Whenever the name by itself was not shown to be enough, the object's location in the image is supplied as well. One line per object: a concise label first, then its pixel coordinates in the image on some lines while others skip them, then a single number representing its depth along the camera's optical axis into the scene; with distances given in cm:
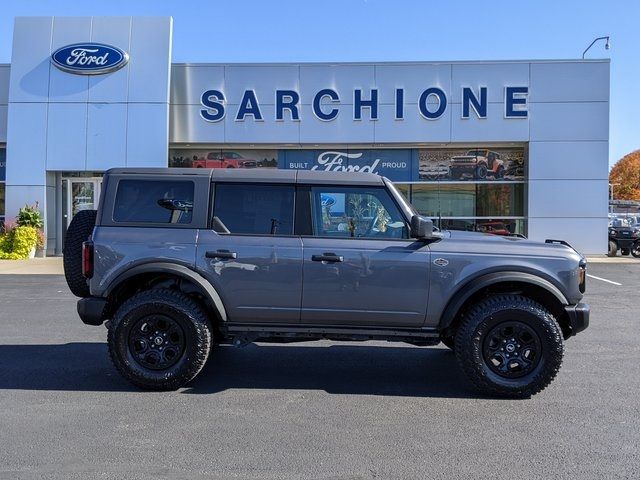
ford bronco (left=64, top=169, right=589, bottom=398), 521
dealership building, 1859
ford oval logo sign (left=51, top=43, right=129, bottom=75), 1853
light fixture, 2020
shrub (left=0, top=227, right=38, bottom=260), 1838
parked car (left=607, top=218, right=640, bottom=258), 1986
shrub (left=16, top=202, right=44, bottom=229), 1867
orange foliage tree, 8419
